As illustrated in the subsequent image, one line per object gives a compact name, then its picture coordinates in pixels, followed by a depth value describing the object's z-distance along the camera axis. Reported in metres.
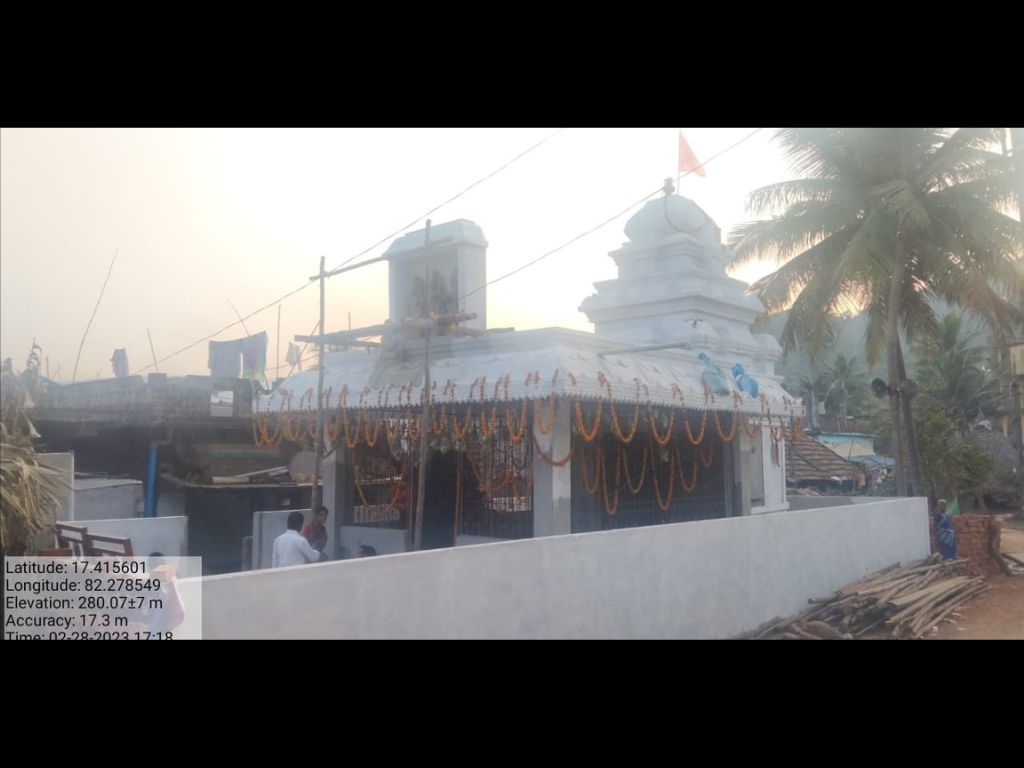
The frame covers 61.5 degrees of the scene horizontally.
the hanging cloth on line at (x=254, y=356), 16.53
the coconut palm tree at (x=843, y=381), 43.72
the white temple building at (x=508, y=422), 9.59
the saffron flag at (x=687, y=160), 12.97
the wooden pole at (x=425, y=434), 8.16
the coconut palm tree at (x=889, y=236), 14.66
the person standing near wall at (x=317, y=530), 9.46
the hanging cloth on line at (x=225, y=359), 16.95
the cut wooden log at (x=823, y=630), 9.45
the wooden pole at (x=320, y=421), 9.12
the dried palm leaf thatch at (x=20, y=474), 5.46
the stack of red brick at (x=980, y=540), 15.15
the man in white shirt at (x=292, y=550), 7.57
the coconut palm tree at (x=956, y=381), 29.77
